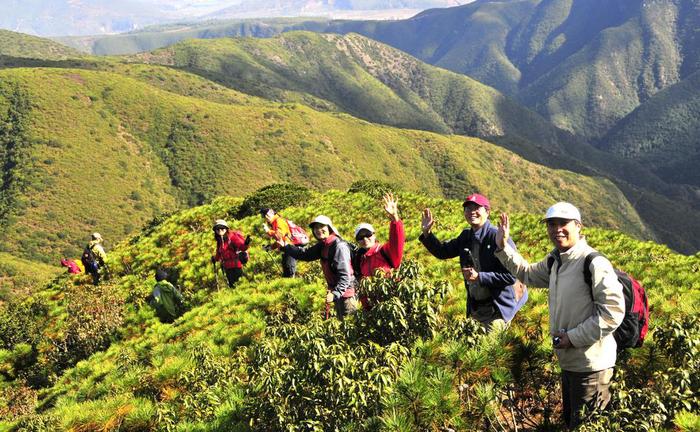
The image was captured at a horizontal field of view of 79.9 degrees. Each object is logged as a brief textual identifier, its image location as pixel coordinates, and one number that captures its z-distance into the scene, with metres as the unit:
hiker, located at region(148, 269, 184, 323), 12.96
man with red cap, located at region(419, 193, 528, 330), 5.02
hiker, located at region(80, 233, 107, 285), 16.00
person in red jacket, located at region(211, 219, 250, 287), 11.59
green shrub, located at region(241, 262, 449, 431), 3.66
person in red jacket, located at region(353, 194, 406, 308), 5.75
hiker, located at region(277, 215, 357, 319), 6.43
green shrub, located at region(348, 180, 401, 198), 21.61
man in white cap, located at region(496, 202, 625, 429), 3.50
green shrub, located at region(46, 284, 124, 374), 12.28
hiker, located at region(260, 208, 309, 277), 9.99
